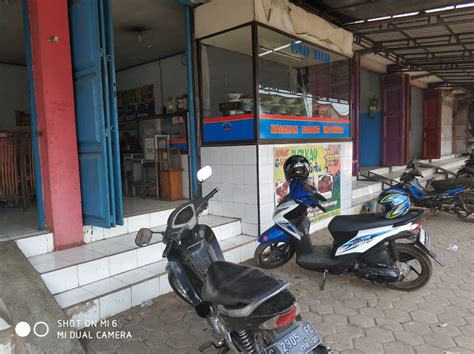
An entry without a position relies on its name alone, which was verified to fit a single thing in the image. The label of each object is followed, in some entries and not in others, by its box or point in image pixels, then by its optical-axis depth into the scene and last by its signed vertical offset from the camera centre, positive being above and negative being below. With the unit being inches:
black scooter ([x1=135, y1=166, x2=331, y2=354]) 62.2 -29.3
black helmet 137.9 -10.3
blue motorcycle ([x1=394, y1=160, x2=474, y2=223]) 216.4 -34.8
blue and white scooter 119.2 -35.3
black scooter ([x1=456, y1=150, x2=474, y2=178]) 286.2 -26.7
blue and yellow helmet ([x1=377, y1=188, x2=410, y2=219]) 120.5 -22.1
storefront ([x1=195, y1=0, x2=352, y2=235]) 166.7 +19.6
